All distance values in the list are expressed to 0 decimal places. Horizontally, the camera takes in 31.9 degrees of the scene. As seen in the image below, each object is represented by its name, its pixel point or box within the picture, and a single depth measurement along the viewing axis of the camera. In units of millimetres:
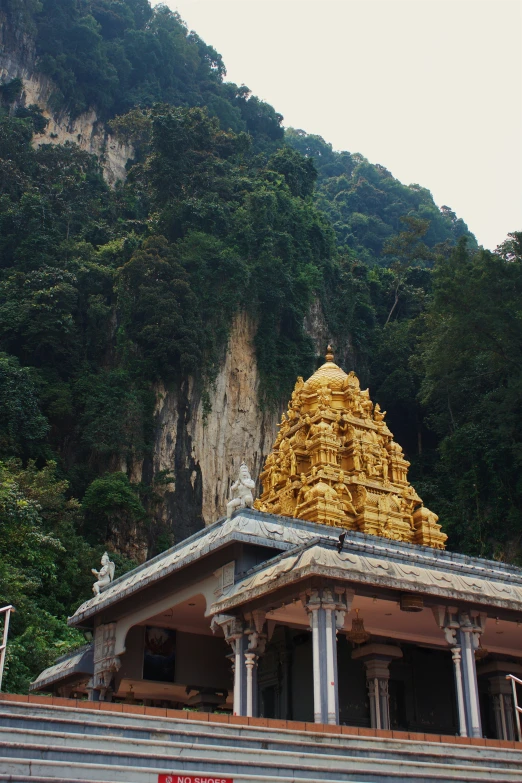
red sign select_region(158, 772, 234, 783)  9094
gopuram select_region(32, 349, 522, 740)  13891
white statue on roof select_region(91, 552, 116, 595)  21255
